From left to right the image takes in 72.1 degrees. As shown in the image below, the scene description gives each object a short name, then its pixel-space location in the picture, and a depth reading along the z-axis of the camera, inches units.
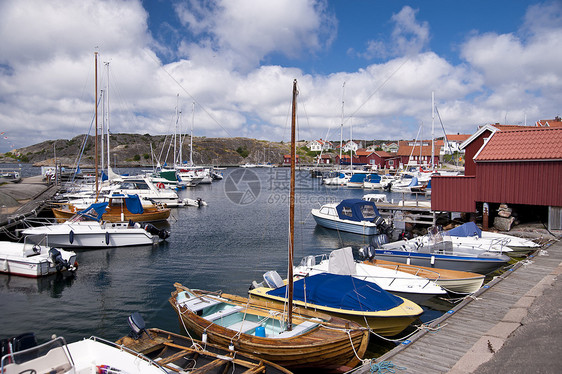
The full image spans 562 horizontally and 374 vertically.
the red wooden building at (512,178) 960.8
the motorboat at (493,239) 861.2
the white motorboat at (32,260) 828.0
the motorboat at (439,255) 753.0
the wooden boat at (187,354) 386.9
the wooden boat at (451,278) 661.3
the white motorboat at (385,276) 604.4
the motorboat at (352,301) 495.5
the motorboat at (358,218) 1269.7
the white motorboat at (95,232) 1070.4
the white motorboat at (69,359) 310.3
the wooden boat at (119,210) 1323.8
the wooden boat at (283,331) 411.5
